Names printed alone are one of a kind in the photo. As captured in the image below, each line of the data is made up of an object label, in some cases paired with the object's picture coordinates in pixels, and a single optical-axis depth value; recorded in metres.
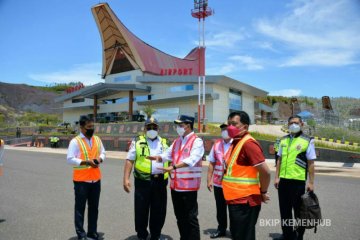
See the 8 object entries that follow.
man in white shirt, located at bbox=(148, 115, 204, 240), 4.04
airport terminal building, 39.88
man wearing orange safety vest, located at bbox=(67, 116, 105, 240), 4.64
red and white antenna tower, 28.23
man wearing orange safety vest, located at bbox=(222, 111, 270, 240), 3.26
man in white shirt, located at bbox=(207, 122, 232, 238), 5.00
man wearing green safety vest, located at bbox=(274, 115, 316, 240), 4.59
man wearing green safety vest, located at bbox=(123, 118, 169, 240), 4.63
